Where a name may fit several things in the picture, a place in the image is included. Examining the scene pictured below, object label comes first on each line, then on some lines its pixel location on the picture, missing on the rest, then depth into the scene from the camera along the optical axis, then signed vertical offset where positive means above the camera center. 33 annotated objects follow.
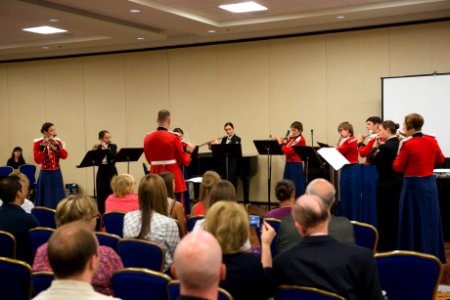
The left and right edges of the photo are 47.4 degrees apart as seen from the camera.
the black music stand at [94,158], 8.15 -0.48
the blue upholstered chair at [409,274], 2.66 -0.81
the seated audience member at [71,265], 1.86 -0.50
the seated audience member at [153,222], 3.58 -0.67
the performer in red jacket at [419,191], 5.30 -0.73
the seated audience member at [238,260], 2.44 -0.65
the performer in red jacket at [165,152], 6.34 -0.32
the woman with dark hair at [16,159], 11.96 -0.70
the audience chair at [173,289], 2.37 -0.76
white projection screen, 8.46 +0.36
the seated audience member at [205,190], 4.52 -0.57
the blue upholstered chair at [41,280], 2.59 -0.77
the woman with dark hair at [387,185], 5.98 -0.75
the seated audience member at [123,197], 4.77 -0.65
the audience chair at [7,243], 3.47 -0.77
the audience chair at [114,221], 4.43 -0.82
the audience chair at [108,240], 3.54 -0.78
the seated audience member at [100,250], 2.72 -0.67
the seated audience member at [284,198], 3.97 -0.59
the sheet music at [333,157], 6.47 -0.43
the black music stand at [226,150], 8.62 -0.41
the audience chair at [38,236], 3.58 -0.76
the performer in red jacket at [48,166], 8.05 -0.59
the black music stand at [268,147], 8.47 -0.37
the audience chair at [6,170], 9.92 -0.79
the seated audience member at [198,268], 1.66 -0.46
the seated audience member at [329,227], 3.04 -0.62
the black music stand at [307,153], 7.44 -0.43
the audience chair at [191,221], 4.07 -0.76
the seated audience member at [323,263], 2.30 -0.64
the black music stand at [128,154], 8.24 -0.43
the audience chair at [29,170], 10.91 -0.87
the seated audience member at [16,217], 3.68 -0.64
